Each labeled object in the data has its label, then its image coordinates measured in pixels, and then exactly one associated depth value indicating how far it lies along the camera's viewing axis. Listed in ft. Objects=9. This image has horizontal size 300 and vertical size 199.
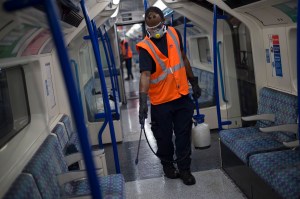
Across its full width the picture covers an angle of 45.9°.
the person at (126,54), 44.98
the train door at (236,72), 15.70
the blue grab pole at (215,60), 12.74
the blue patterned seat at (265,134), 10.79
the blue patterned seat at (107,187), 8.95
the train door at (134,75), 36.41
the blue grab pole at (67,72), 4.09
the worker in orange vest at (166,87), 11.73
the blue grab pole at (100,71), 9.15
